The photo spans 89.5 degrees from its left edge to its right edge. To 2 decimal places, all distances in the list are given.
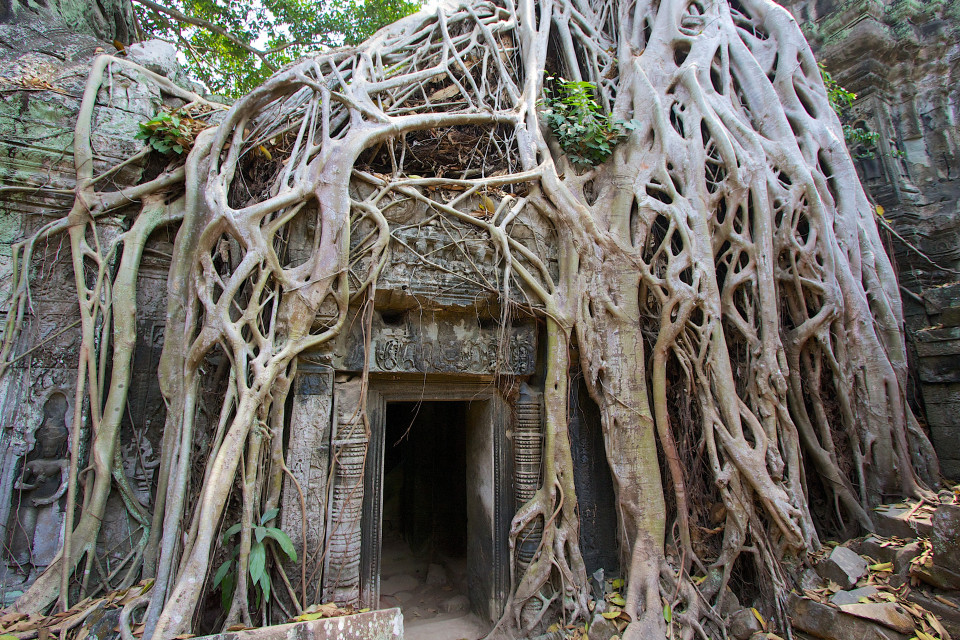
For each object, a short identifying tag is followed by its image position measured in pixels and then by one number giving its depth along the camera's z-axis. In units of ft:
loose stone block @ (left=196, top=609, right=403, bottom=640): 5.74
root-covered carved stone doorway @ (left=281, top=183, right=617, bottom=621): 9.74
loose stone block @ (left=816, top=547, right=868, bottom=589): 8.82
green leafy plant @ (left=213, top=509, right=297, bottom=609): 8.32
